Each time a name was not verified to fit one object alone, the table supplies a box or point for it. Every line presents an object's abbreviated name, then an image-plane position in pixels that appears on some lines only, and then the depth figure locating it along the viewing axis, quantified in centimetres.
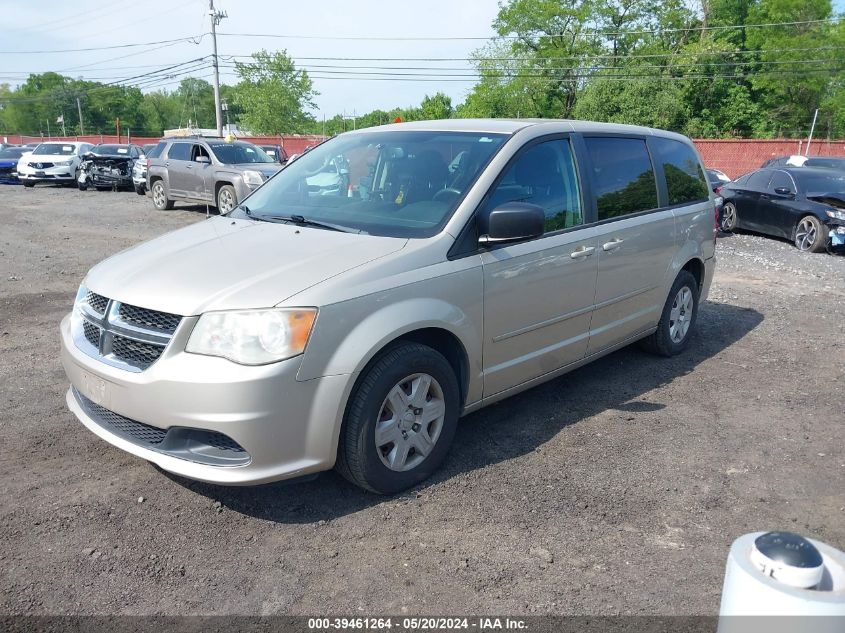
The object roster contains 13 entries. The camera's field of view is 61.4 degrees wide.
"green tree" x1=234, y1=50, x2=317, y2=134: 5731
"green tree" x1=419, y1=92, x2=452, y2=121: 7938
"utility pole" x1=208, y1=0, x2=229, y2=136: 3859
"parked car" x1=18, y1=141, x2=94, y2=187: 2423
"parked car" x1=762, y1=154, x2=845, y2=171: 1716
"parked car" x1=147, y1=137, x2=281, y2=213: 1497
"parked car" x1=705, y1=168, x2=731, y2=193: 1827
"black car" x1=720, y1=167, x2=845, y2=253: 1240
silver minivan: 308
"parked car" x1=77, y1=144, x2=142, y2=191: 2273
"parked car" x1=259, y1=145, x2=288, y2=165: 1855
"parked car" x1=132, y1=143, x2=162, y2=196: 2084
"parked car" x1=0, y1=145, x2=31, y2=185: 2753
